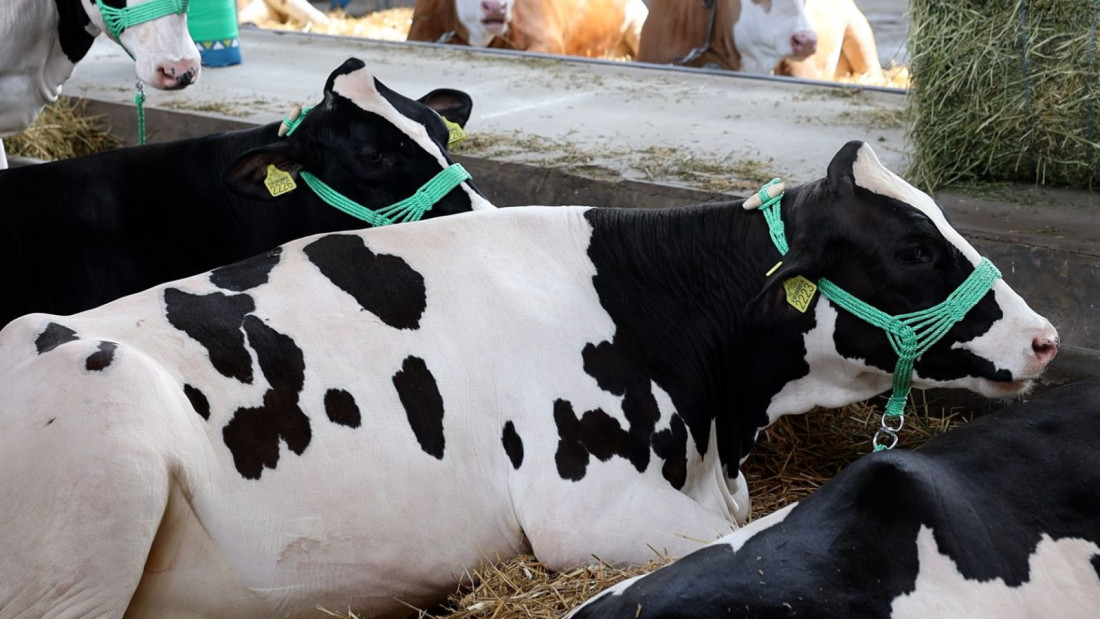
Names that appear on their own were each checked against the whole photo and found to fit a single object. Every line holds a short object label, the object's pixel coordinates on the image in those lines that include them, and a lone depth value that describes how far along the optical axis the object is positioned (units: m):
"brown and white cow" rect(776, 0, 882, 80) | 8.71
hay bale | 5.19
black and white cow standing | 5.06
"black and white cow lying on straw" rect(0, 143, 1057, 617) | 2.76
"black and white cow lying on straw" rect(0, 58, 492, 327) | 4.10
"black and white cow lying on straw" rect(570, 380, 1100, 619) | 2.33
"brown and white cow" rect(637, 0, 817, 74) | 8.77
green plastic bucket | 9.58
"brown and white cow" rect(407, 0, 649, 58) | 10.08
